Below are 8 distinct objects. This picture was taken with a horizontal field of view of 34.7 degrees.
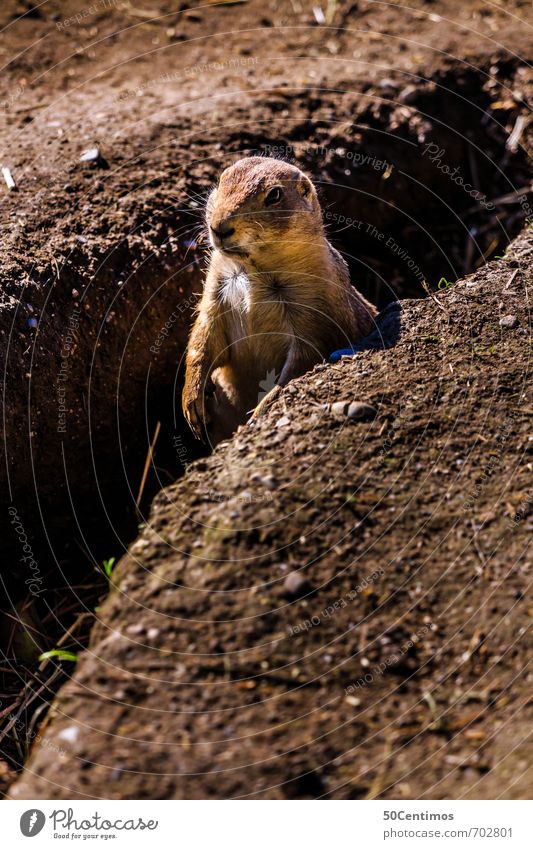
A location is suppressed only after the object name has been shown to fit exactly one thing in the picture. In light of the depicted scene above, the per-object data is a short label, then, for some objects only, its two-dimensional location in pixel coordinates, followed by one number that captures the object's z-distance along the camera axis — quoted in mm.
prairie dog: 4426
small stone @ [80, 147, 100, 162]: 5676
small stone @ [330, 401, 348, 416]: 3857
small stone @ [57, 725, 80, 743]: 2738
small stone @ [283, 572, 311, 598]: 3135
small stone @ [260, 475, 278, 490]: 3523
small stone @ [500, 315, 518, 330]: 4324
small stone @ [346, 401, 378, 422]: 3822
